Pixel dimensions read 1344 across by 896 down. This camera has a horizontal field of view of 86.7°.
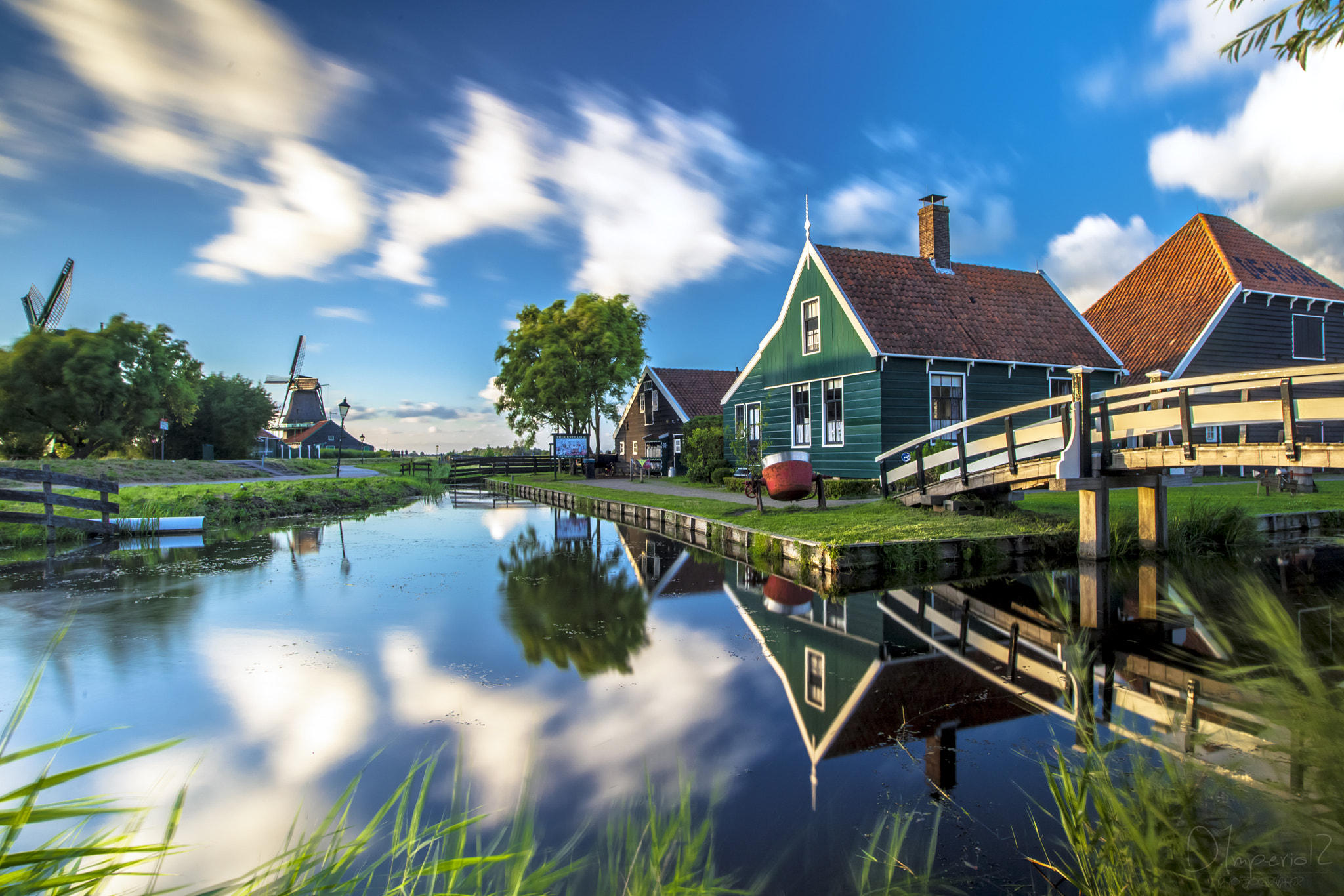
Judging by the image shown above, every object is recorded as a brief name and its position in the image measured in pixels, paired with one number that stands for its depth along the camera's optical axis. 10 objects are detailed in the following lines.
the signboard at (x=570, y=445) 36.25
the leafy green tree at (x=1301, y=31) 3.80
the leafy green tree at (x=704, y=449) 24.44
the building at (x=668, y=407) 32.41
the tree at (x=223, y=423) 46.47
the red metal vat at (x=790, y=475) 13.79
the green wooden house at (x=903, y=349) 17.38
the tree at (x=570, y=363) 38.86
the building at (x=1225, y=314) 19.69
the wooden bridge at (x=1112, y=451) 7.43
